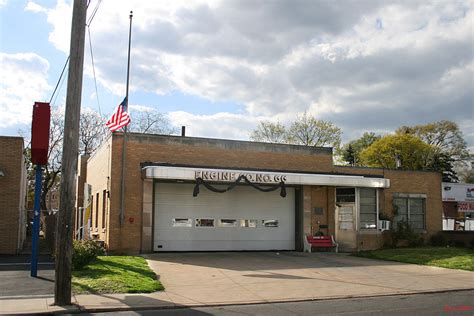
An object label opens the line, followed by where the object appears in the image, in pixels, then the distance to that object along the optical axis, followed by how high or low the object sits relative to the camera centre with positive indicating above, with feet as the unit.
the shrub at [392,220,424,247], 79.00 -4.93
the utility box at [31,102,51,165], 43.62 +5.91
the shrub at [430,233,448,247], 82.94 -5.96
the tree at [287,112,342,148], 198.39 +28.40
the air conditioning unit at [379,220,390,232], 77.87 -3.36
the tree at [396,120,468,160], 228.43 +31.86
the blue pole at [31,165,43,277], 43.47 -2.22
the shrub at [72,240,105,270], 44.21 -4.95
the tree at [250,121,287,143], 199.62 +28.29
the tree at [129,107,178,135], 195.49 +28.41
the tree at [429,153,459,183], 216.33 +17.91
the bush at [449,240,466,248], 81.76 -6.38
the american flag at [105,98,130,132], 62.90 +10.57
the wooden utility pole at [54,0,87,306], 33.47 +2.78
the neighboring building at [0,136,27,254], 65.57 +0.90
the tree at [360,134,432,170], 216.13 +24.13
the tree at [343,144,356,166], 219.20 +21.31
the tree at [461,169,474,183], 239.91 +14.66
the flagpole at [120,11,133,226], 64.28 +2.73
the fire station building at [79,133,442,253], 64.85 +0.65
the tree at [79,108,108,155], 168.76 +22.73
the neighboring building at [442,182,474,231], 145.40 +1.68
